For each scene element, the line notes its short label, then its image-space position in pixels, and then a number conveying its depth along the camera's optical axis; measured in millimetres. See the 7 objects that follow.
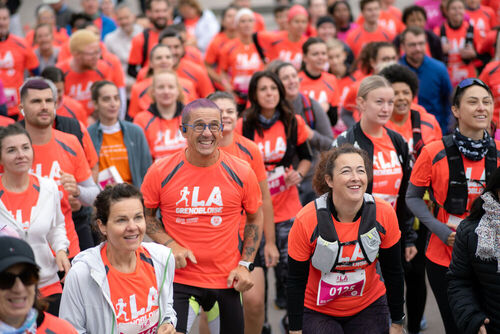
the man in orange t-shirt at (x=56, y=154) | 5246
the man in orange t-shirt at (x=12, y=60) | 9203
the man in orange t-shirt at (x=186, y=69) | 8789
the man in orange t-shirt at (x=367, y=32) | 10570
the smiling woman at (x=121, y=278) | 3895
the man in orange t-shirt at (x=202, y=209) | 4633
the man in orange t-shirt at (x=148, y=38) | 9828
